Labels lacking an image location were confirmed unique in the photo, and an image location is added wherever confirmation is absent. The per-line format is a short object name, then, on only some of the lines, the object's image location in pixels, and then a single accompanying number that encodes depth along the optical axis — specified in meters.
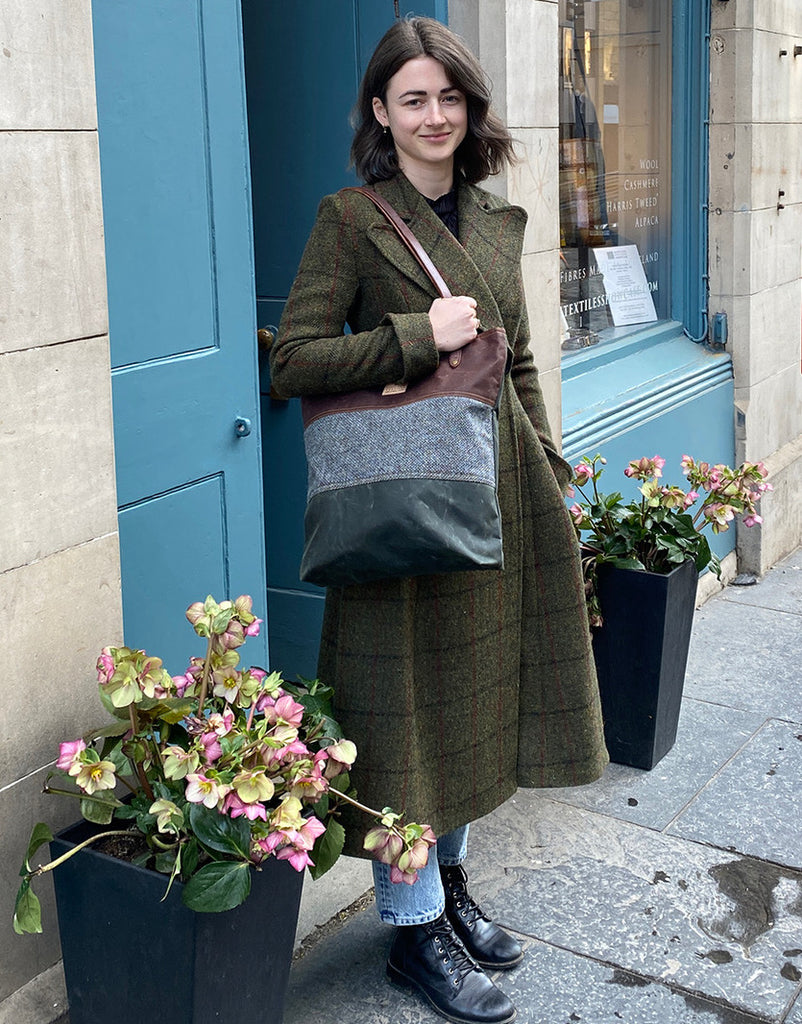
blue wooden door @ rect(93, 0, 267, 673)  2.98
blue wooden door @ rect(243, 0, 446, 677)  4.11
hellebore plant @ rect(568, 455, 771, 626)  4.07
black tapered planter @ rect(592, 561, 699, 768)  4.05
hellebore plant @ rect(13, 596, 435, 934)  2.28
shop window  5.50
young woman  2.71
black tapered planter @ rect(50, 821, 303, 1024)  2.34
